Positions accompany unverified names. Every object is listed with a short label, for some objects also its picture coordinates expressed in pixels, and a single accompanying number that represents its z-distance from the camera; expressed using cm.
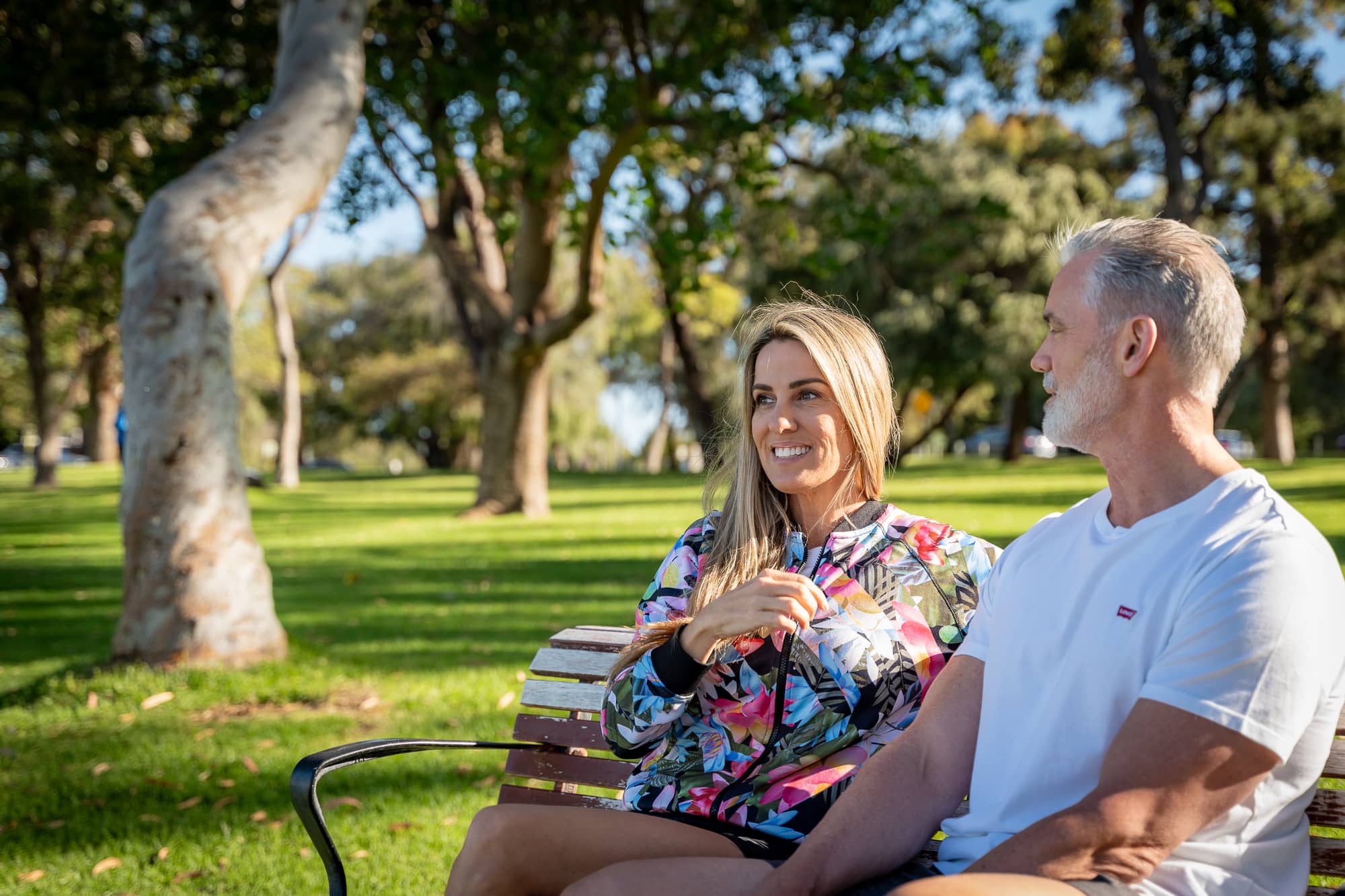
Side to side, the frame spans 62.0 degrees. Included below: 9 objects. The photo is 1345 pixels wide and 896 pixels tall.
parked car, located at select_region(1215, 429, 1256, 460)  6178
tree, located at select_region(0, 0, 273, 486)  1416
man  180
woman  247
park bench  321
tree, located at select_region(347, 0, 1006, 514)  1348
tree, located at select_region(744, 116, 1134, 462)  3066
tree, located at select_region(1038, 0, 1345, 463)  2100
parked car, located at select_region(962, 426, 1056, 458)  6988
